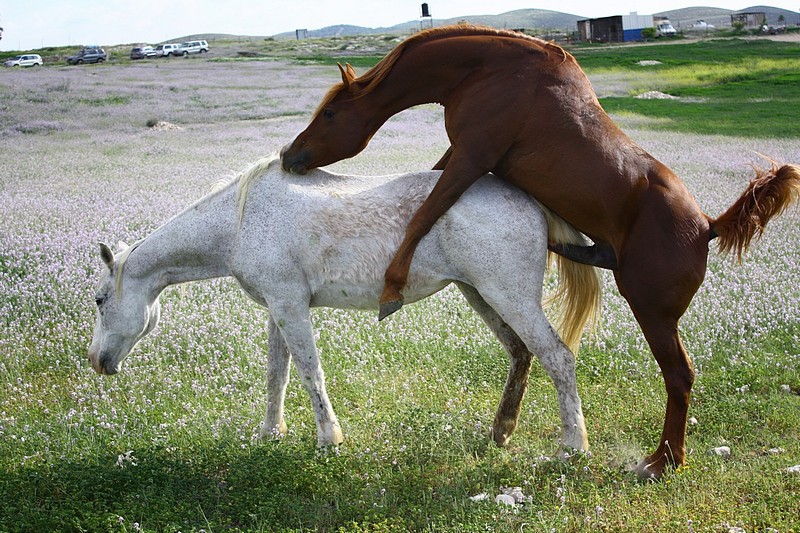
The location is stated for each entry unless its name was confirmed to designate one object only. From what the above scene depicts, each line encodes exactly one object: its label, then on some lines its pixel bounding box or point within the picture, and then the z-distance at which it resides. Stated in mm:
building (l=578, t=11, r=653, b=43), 77250
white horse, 5113
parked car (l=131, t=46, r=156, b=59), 54394
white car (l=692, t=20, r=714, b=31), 90575
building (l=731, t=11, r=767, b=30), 79188
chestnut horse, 4867
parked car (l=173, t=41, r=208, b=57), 63675
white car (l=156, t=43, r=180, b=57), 57562
